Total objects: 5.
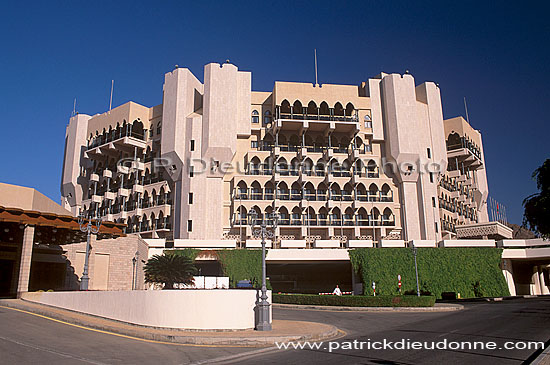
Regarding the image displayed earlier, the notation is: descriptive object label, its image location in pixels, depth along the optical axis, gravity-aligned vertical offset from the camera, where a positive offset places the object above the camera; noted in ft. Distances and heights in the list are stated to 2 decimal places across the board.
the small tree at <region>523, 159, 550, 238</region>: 75.82 +12.05
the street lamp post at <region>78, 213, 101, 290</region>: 78.02 +10.63
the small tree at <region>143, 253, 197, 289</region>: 87.45 +2.30
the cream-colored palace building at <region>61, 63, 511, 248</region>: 179.32 +50.07
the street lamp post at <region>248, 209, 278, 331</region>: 56.65 -4.06
